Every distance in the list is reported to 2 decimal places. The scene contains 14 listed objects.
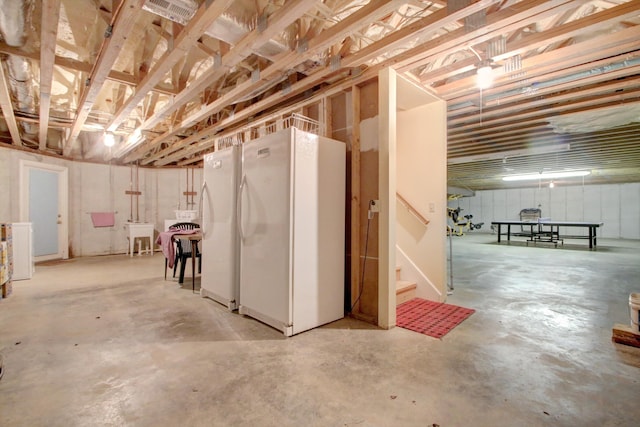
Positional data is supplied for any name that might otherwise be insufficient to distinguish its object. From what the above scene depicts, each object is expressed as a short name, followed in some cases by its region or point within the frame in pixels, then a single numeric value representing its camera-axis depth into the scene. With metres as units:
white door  5.89
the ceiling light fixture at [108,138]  5.23
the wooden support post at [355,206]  3.12
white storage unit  4.70
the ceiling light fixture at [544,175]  9.29
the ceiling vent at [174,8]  2.01
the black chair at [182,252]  4.57
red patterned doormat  2.82
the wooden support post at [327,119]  3.42
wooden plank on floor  2.43
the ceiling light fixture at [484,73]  2.61
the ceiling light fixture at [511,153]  6.08
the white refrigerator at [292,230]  2.69
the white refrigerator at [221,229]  3.37
